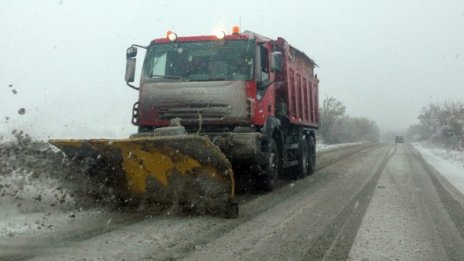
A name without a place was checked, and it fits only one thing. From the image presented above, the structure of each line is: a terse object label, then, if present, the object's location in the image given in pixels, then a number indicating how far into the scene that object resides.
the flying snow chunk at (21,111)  8.13
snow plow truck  6.18
